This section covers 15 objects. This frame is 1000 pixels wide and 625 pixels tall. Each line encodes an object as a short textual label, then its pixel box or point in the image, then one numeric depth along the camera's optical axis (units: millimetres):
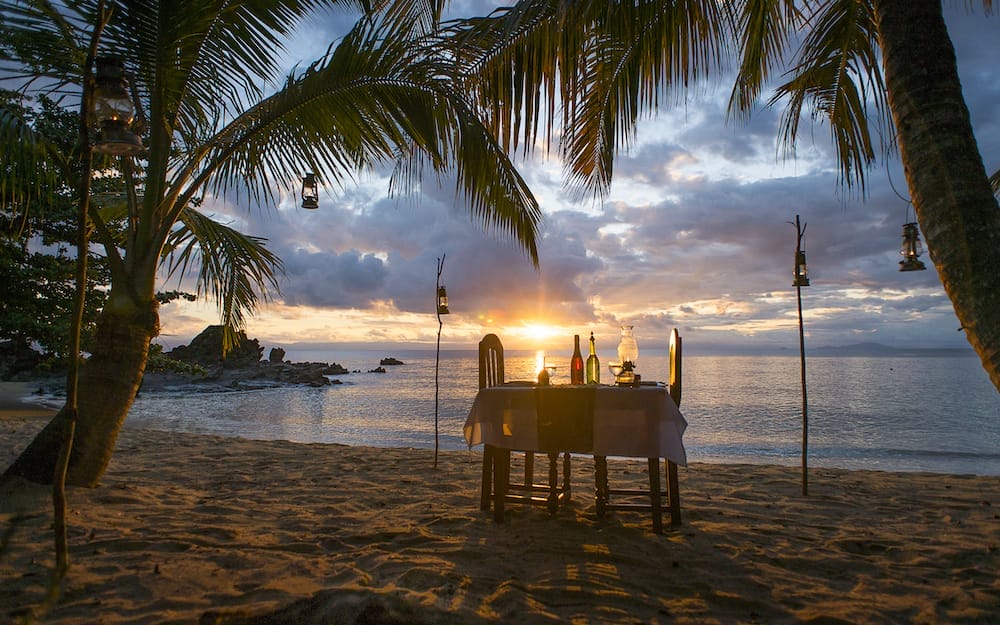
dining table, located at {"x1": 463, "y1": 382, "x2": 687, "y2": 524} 3004
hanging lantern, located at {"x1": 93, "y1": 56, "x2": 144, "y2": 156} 2309
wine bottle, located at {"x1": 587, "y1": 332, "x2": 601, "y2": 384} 3701
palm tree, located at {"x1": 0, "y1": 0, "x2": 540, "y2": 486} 3307
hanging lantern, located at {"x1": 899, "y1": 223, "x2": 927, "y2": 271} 3762
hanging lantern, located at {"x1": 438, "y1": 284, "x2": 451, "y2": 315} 5688
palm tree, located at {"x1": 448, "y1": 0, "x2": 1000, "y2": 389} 1828
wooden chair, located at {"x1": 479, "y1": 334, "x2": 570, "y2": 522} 3363
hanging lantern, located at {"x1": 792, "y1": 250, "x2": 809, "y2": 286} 4463
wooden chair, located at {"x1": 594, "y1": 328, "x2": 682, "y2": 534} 3080
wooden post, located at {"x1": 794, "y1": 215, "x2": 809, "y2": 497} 4191
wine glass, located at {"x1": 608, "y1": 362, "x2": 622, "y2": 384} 3594
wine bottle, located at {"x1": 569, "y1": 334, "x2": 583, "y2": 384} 3711
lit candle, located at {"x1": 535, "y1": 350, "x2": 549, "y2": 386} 3461
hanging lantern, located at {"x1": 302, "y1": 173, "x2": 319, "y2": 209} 4777
